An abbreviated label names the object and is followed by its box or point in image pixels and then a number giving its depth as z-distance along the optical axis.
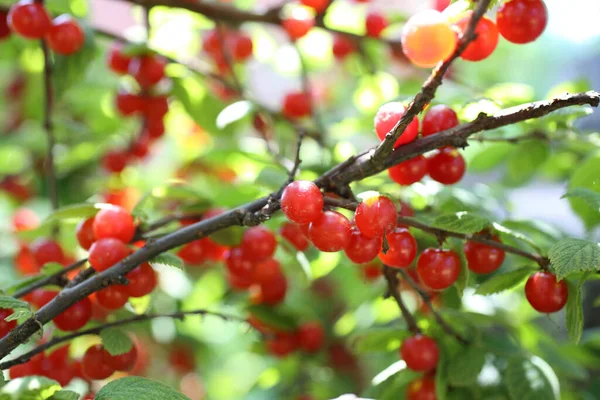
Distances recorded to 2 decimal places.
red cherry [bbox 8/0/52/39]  0.76
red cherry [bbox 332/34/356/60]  0.94
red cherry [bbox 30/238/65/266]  0.78
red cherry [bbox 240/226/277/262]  0.74
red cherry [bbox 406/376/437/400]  0.73
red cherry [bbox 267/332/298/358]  0.84
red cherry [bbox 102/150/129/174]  0.89
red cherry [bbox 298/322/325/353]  0.85
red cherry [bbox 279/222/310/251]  0.76
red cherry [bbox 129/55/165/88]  0.81
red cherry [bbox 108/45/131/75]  0.83
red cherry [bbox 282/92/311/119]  0.98
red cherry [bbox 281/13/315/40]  0.85
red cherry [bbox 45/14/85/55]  0.77
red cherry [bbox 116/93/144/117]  0.84
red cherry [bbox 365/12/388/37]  0.86
